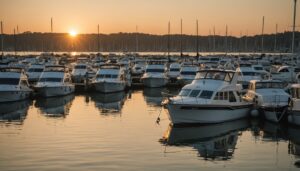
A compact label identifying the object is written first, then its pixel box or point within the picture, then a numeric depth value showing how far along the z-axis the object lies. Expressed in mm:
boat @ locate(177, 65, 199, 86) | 57281
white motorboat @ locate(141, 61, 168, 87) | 57594
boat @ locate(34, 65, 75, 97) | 46188
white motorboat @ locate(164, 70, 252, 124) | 29812
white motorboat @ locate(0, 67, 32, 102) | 41425
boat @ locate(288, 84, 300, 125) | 29922
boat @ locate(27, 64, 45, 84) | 58250
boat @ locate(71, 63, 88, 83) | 61062
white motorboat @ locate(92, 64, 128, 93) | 51028
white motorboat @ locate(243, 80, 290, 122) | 31875
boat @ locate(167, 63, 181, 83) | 63016
